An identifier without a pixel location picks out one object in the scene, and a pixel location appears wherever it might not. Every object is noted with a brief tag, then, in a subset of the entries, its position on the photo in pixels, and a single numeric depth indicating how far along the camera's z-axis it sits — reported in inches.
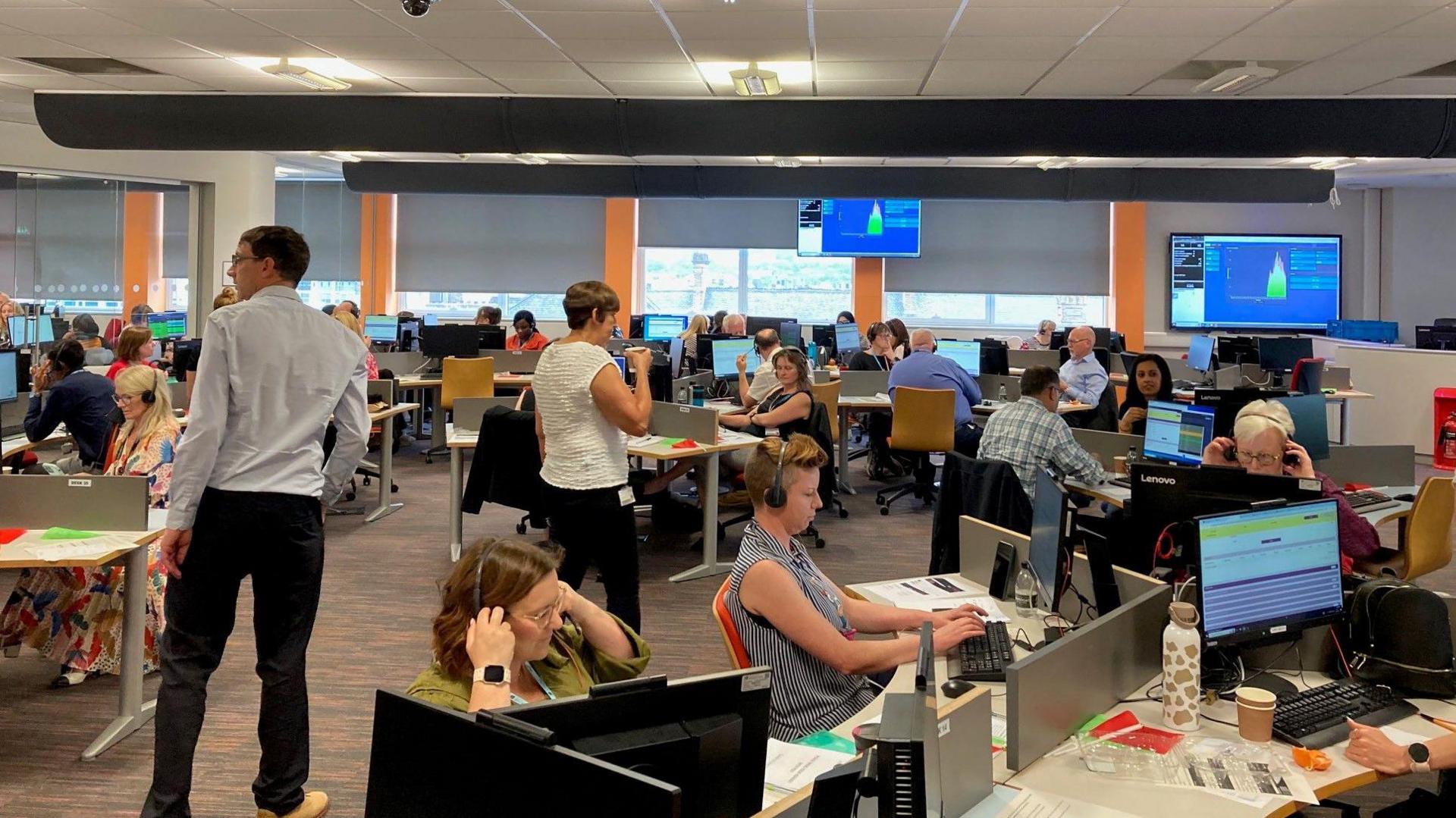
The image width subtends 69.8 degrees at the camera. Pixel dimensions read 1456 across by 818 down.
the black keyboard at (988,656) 98.3
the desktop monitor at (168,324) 399.9
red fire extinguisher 364.8
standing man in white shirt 105.7
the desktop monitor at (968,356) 400.2
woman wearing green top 74.4
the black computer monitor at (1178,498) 115.9
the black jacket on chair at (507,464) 217.5
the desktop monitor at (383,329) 481.1
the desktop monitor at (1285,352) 391.9
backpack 97.7
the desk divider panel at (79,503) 141.6
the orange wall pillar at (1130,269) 529.3
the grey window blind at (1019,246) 533.3
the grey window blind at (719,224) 553.3
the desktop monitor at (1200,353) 438.6
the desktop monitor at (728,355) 363.6
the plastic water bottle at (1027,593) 120.5
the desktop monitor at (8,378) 251.0
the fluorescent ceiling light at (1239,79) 251.8
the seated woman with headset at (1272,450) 144.1
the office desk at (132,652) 137.9
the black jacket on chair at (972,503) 174.1
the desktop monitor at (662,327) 477.4
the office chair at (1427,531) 173.2
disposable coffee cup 87.7
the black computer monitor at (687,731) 51.3
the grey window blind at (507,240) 564.7
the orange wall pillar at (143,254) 460.1
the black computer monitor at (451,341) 398.3
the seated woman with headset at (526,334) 430.9
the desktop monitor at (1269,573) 96.2
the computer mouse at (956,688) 84.7
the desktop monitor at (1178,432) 202.2
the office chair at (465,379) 346.3
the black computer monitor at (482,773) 41.6
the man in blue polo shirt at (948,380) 306.0
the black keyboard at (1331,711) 88.0
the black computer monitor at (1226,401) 205.6
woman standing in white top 141.8
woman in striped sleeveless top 97.2
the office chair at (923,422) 293.1
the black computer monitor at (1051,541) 108.8
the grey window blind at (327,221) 568.1
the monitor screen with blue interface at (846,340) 445.7
